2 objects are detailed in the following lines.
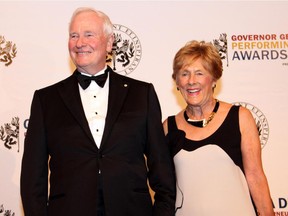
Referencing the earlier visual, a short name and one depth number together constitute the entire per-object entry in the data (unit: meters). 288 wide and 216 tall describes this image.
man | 1.79
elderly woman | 2.00
